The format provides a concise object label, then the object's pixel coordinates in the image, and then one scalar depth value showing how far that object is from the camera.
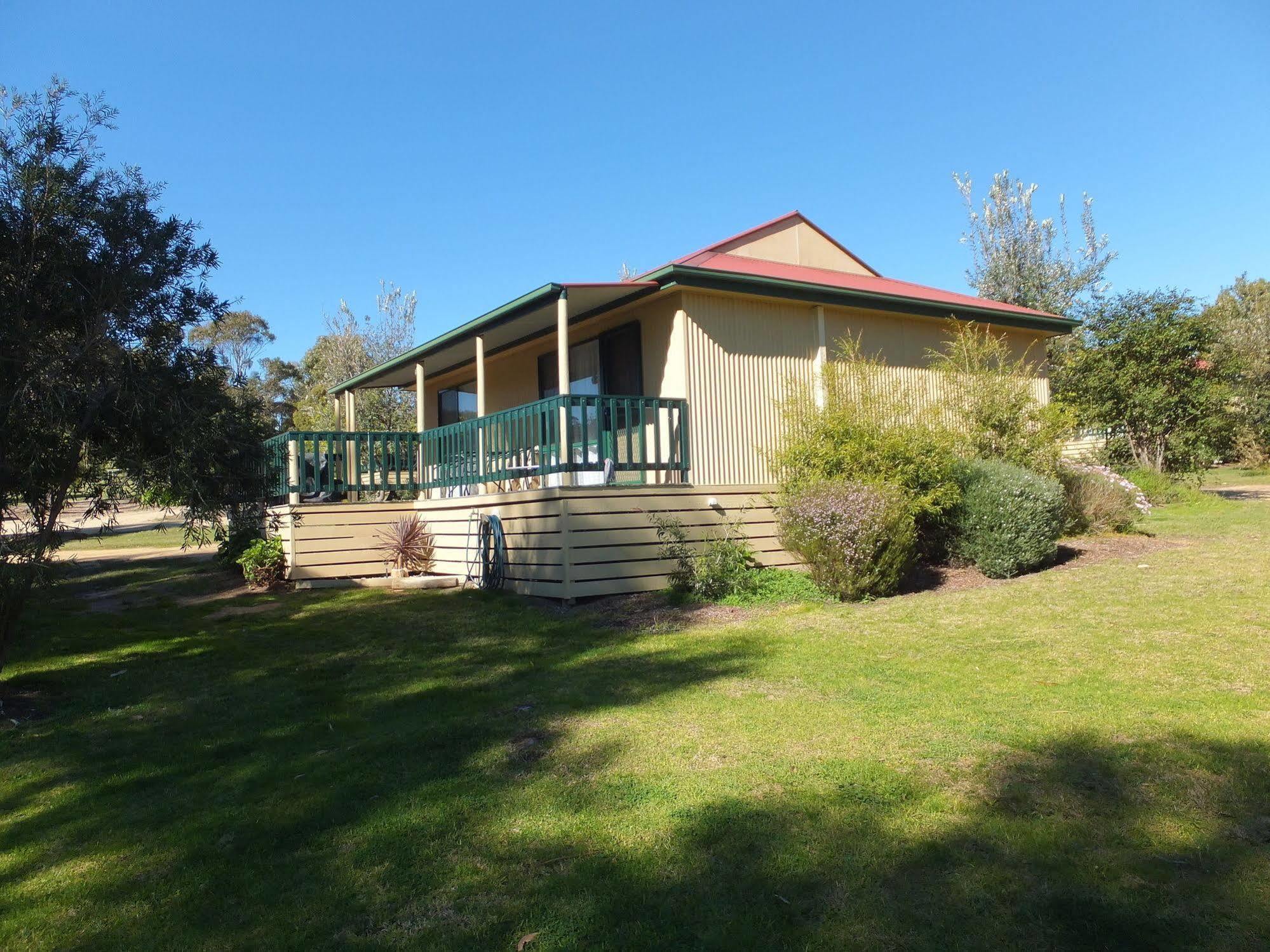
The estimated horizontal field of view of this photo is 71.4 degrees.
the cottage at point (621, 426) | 9.88
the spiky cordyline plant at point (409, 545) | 12.30
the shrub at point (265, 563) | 12.45
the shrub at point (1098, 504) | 11.83
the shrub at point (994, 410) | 12.02
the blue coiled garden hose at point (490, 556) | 10.88
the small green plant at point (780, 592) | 8.99
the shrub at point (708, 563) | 9.40
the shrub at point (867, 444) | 10.00
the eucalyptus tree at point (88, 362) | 6.15
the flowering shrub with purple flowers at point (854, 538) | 8.77
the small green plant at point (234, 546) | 14.08
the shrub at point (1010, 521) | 9.52
